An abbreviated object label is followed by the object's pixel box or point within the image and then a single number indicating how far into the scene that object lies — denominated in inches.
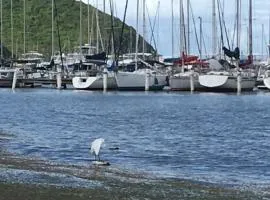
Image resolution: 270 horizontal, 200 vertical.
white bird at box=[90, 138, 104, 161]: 976.3
